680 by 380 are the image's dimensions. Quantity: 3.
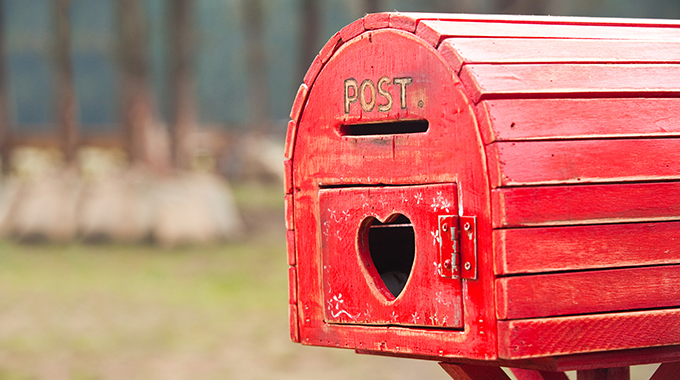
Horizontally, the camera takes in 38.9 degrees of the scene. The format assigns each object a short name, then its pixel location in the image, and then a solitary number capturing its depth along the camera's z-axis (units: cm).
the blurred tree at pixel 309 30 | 1641
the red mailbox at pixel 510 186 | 189
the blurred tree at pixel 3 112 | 1734
